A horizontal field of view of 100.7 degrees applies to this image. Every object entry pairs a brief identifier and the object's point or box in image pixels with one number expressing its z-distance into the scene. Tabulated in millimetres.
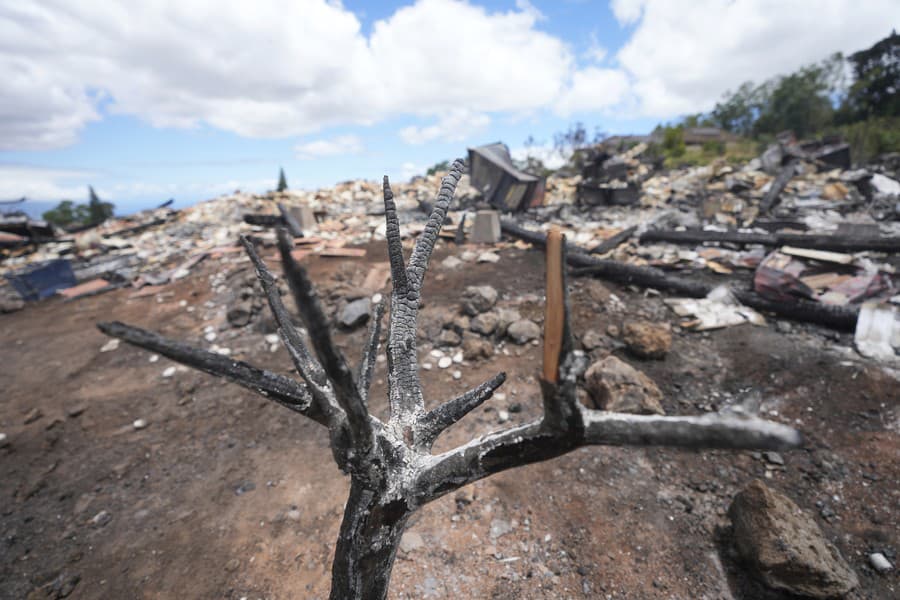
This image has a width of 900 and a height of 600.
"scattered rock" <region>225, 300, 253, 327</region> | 6039
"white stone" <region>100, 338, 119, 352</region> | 5758
